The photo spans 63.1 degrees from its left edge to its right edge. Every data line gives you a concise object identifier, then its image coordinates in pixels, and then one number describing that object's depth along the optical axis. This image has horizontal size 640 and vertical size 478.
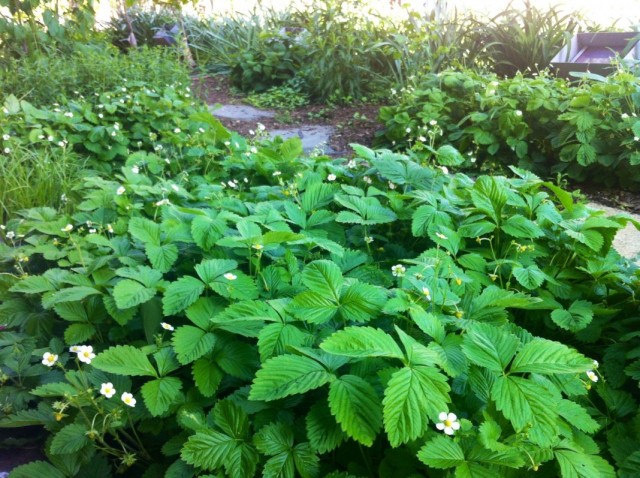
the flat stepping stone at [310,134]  4.47
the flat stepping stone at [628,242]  2.56
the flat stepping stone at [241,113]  5.34
